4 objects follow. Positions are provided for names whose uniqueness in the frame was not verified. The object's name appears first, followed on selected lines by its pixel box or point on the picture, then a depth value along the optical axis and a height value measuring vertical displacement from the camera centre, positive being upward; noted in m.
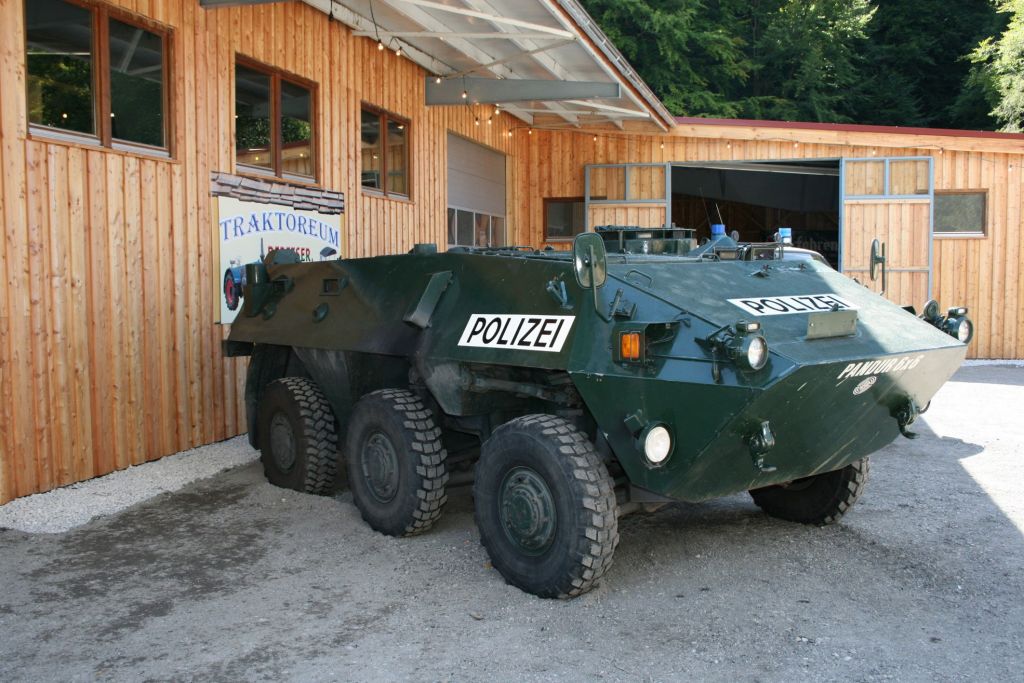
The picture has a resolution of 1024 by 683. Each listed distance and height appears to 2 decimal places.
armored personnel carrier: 4.35 -0.48
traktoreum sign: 8.46 +0.48
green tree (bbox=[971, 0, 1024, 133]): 22.48 +5.06
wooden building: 6.63 +1.34
